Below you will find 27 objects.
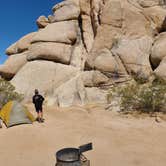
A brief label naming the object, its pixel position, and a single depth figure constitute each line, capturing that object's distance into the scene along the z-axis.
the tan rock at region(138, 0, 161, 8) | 15.72
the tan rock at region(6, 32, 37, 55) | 18.25
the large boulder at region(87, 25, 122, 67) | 14.43
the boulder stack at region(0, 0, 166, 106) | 13.02
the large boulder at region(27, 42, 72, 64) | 15.16
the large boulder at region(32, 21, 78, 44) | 15.96
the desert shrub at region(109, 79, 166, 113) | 9.52
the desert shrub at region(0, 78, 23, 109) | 11.17
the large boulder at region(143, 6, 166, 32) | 15.03
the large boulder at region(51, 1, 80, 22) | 17.52
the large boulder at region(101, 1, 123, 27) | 15.12
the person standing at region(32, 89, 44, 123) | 8.92
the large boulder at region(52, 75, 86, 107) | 12.05
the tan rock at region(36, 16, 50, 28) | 19.72
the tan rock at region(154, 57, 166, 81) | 11.27
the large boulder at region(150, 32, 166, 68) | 12.62
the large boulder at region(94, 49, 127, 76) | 13.27
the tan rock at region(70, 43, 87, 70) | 15.49
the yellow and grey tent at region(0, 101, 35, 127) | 8.29
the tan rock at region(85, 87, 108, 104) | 11.93
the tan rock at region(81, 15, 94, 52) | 16.33
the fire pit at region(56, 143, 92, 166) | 4.40
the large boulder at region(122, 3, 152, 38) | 14.66
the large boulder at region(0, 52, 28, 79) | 16.50
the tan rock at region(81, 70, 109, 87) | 13.03
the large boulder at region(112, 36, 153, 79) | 12.95
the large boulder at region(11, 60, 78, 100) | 13.84
